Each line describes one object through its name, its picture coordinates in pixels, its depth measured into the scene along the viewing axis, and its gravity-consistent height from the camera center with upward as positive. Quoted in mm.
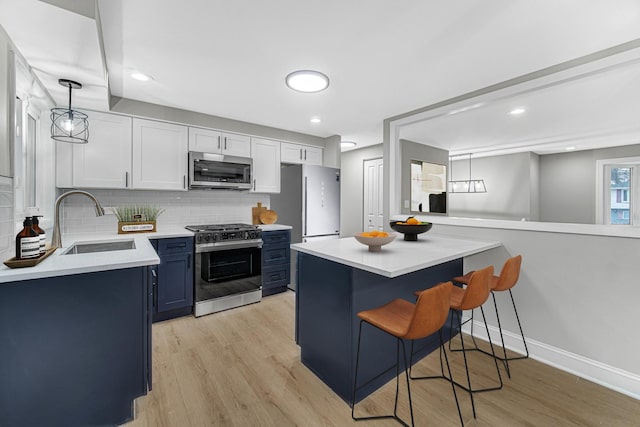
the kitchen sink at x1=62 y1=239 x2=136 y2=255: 2379 -316
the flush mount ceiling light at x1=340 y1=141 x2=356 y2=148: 4949 +1282
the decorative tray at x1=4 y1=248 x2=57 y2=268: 1279 -252
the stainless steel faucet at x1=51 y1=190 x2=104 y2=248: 1816 -114
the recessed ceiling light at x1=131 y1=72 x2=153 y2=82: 2416 +1222
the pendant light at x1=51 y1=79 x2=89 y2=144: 2096 +814
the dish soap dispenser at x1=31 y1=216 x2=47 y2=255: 1449 -112
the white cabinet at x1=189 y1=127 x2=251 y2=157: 3398 +909
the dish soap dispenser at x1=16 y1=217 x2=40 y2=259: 1354 -164
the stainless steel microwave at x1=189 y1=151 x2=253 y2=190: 3309 +518
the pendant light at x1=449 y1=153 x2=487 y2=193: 3428 +341
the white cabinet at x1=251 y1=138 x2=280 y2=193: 3861 +678
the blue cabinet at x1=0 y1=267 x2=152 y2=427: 1252 -694
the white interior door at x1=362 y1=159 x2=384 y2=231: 5332 +348
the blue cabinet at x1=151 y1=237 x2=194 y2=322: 2809 -718
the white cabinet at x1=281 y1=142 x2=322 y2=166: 4172 +931
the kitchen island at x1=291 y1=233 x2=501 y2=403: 1646 -578
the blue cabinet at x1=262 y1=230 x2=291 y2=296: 3593 -672
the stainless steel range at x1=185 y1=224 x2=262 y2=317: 3004 -648
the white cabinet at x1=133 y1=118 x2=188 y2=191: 3038 +654
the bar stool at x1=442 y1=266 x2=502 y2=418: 1560 -470
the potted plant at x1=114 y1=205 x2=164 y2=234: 2923 -81
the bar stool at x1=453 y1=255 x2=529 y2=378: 1886 -472
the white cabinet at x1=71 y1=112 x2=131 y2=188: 2750 +585
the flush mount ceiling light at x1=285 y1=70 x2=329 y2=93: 2374 +1194
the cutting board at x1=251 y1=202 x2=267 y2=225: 4086 -53
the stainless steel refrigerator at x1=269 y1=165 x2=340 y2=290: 3926 +143
